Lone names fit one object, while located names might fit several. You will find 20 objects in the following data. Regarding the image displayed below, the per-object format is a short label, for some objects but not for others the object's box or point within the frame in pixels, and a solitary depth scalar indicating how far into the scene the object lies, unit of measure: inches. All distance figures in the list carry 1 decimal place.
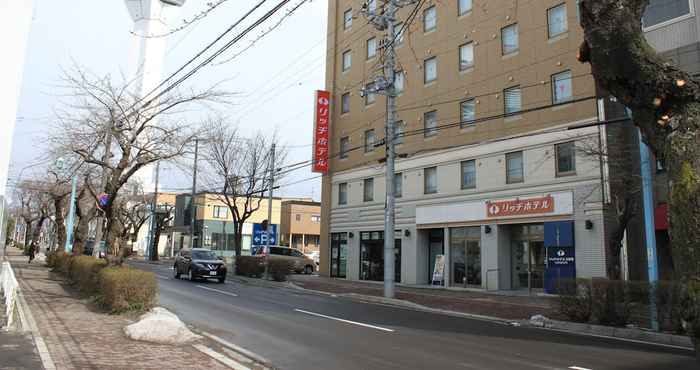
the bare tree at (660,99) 154.8
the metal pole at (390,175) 784.3
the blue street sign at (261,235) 1176.4
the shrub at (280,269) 1110.4
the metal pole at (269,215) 1145.4
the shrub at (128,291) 460.1
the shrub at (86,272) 567.5
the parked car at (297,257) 1471.5
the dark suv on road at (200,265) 1001.5
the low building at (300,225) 2534.4
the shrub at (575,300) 534.0
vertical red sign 1336.1
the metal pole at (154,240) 1900.8
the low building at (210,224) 2396.7
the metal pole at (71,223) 1059.2
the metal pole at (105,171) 679.1
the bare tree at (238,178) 1360.7
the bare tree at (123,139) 594.2
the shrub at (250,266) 1168.8
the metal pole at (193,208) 1549.0
